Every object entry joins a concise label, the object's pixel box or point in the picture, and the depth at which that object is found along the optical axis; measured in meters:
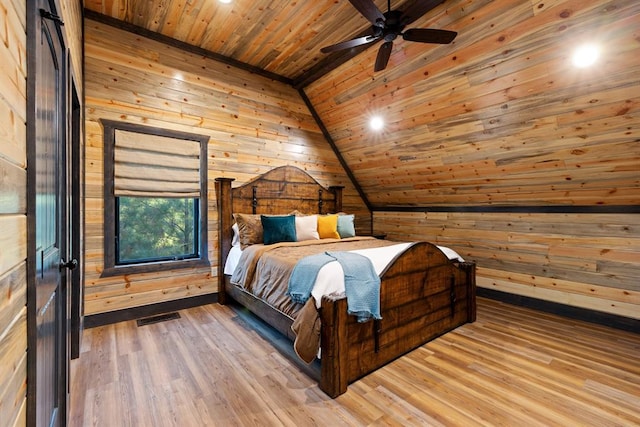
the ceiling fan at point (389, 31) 2.26
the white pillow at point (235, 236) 3.81
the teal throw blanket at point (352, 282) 2.12
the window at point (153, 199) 3.22
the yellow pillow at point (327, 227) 4.10
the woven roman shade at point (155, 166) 3.26
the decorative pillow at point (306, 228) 3.85
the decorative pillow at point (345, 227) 4.25
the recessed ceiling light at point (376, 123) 4.09
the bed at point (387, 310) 2.04
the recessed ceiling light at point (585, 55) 2.32
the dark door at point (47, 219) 0.83
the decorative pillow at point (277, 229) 3.57
